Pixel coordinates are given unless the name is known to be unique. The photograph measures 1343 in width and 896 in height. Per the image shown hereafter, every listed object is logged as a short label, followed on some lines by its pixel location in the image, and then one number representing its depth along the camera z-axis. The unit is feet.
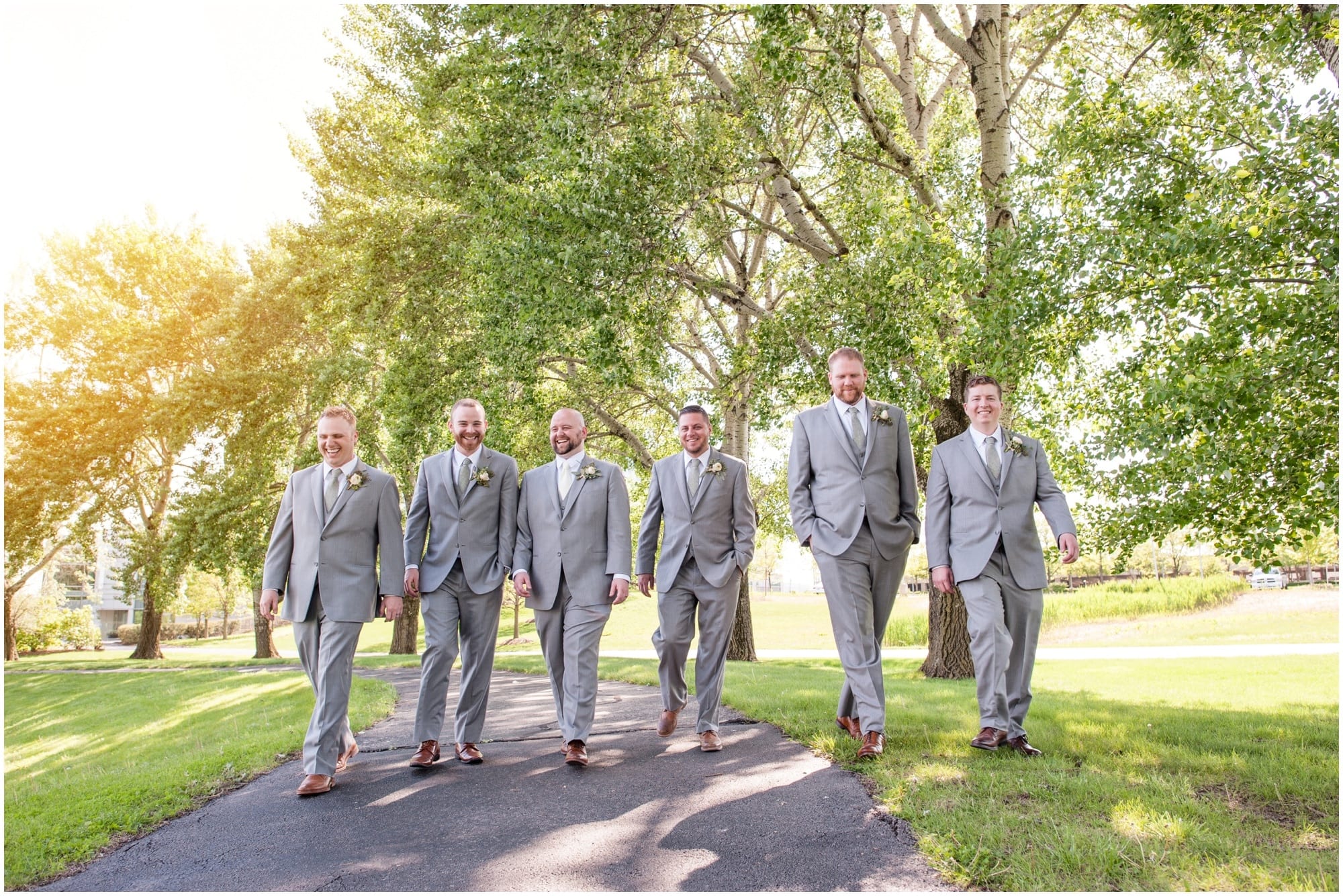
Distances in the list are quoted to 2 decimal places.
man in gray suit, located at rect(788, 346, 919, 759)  18.78
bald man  19.98
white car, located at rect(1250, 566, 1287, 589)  120.16
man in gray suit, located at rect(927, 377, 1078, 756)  17.99
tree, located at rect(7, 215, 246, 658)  76.89
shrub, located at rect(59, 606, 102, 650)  134.82
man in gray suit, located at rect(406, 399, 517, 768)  19.49
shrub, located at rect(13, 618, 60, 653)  122.62
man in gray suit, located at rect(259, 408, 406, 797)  18.44
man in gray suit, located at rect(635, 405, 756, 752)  20.53
